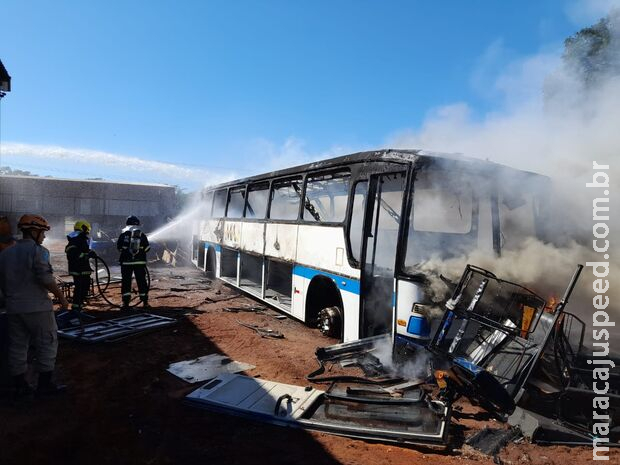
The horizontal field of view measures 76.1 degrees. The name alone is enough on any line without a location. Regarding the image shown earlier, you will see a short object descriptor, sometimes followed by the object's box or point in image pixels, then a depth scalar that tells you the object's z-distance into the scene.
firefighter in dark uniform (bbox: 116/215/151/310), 8.33
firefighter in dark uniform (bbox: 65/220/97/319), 7.29
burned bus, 4.88
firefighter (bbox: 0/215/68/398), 4.05
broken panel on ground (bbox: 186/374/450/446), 3.53
